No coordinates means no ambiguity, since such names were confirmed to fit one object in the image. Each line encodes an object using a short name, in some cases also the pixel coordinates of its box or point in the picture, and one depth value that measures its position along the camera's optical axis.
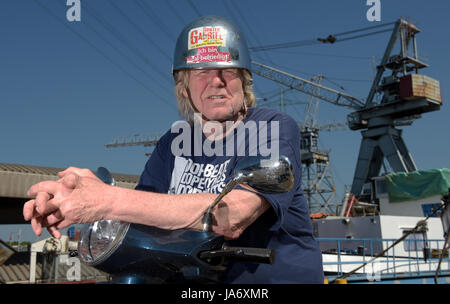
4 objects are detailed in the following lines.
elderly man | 1.32
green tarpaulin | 25.91
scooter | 1.29
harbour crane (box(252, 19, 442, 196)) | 43.97
